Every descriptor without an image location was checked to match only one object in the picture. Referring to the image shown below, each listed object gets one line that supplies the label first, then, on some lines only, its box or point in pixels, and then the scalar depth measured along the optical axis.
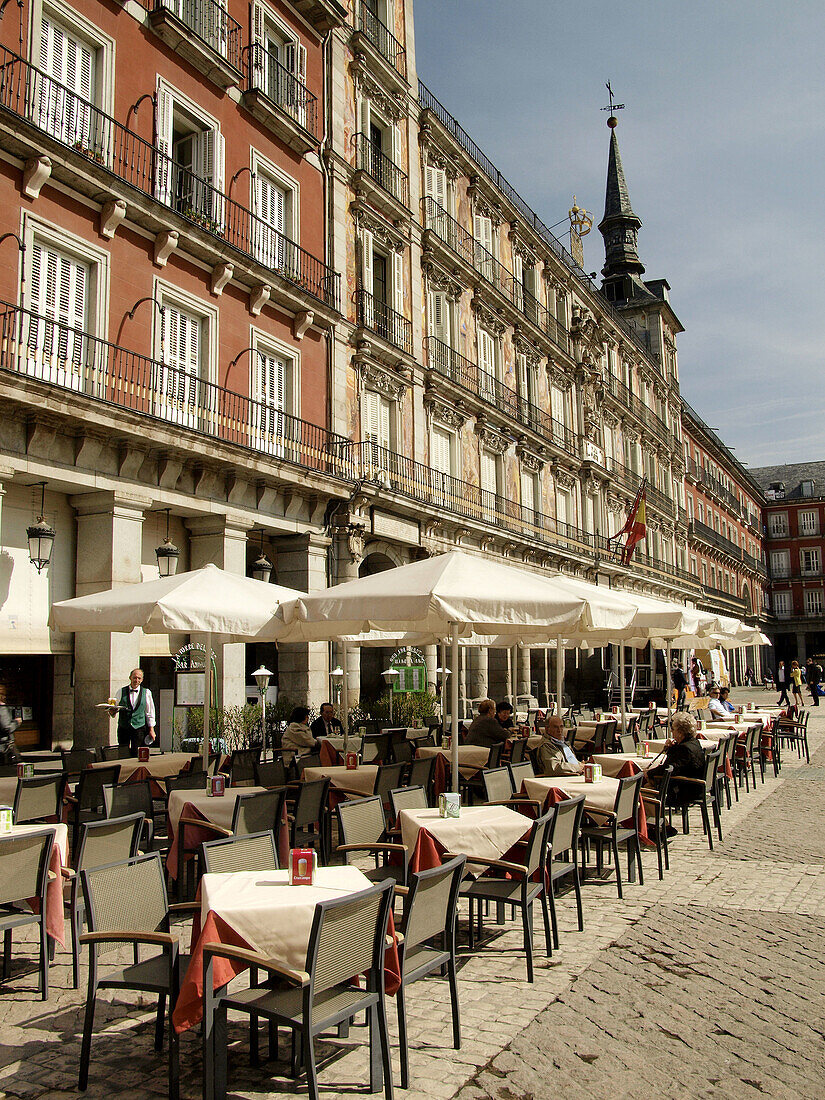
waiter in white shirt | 11.68
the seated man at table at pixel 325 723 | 12.98
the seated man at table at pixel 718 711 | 15.48
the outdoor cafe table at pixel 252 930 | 3.79
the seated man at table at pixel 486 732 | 11.58
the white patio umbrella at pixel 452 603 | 7.29
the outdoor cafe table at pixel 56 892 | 5.33
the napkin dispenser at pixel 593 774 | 8.09
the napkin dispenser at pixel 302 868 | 4.52
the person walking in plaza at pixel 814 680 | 40.50
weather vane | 50.64
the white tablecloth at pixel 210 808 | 6.92
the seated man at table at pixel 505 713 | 13.67
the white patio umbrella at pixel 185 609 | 7.93
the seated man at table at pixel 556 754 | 9.04
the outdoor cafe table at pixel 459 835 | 5.77
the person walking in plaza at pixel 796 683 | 31.29
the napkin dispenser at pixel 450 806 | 6.16
